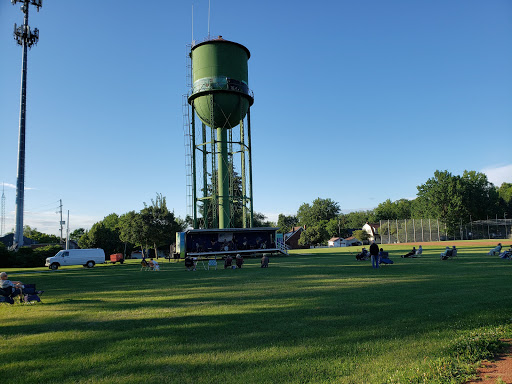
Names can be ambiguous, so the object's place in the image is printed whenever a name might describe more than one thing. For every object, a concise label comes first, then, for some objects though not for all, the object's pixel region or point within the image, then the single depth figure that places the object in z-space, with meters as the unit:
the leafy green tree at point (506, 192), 106.66
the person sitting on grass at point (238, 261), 21.85
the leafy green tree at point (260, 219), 71.50
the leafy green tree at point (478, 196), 83.38
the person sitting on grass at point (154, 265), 23.91
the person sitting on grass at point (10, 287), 11.05
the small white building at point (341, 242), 94.25
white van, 32.28
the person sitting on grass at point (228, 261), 22.06
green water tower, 37.03
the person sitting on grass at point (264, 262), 21.50
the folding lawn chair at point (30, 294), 10.85
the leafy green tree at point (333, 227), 101.82
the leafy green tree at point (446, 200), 79.81
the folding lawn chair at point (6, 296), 10.67
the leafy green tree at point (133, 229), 52.22
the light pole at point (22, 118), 36.94
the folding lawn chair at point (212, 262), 22.79
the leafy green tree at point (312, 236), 89.69
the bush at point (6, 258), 35.59
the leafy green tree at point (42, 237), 97.25
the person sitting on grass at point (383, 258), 18.64
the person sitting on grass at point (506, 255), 20.48
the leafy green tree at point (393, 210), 121.25
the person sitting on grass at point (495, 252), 23.94
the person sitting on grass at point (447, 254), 21.73
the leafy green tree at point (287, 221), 125.01
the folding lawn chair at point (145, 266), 25.59
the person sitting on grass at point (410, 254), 25.68
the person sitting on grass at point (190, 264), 22.06
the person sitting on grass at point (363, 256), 24.16
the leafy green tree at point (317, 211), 110.81
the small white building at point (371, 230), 100.46
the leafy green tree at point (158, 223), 52.75
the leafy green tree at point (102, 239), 71.69
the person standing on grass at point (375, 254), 18.16
